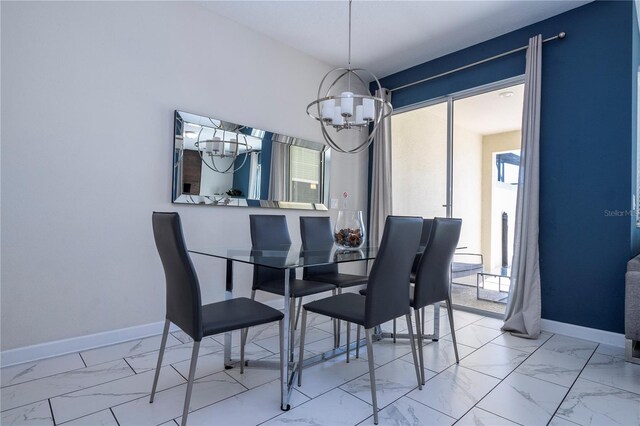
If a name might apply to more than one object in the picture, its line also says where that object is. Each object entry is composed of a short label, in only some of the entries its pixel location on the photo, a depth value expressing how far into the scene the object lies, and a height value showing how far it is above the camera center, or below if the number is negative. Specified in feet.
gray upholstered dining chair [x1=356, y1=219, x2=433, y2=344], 8.45 -0.58
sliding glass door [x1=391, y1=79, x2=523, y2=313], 11.60 +1.63
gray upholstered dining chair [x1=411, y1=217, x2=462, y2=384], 6.47 -0.99
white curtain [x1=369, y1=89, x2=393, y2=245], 13.52 +1.55
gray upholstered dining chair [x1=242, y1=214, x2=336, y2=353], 7.72 -0.81
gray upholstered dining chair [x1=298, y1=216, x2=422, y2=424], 5.29 -1.24
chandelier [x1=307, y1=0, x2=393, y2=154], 6.91 +2.23
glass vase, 7.46 -0.31
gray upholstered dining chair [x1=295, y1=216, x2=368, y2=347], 8.47 -0.79
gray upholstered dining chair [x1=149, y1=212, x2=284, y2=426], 4.67 -1.49
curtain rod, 9.40 +5.21
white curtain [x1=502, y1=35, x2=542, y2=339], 9.41 +0.12
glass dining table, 5.39 -0.80
